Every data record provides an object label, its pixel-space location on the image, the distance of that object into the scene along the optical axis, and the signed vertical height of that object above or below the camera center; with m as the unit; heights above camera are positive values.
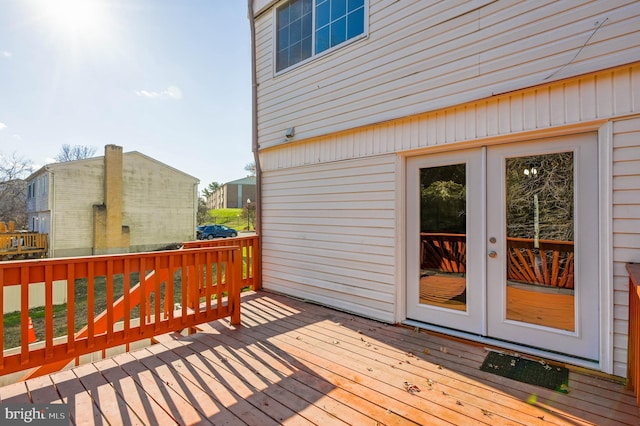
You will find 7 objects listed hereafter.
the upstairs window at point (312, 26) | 4.14 +2.84
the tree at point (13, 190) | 21.47 +1.67
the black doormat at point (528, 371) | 2.27 -1.30
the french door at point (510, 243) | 2.56 -0.30
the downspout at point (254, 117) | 5.43 +1.77
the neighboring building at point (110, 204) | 14.99 +0.47
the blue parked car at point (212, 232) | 20.16 -1.31
